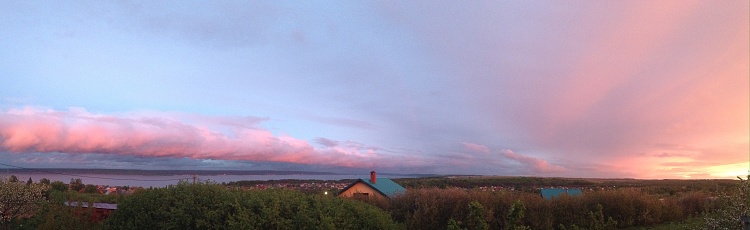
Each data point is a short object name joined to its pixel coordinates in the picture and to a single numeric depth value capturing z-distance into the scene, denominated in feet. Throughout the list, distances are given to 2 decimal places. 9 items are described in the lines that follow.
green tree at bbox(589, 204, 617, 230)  54.08
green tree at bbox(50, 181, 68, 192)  103.34
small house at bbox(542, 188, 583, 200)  99.46
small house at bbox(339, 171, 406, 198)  109.60
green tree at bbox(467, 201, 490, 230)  32.24
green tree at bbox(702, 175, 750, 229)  31.35
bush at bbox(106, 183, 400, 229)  26.96
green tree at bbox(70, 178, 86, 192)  123.97
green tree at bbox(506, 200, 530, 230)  32.63
